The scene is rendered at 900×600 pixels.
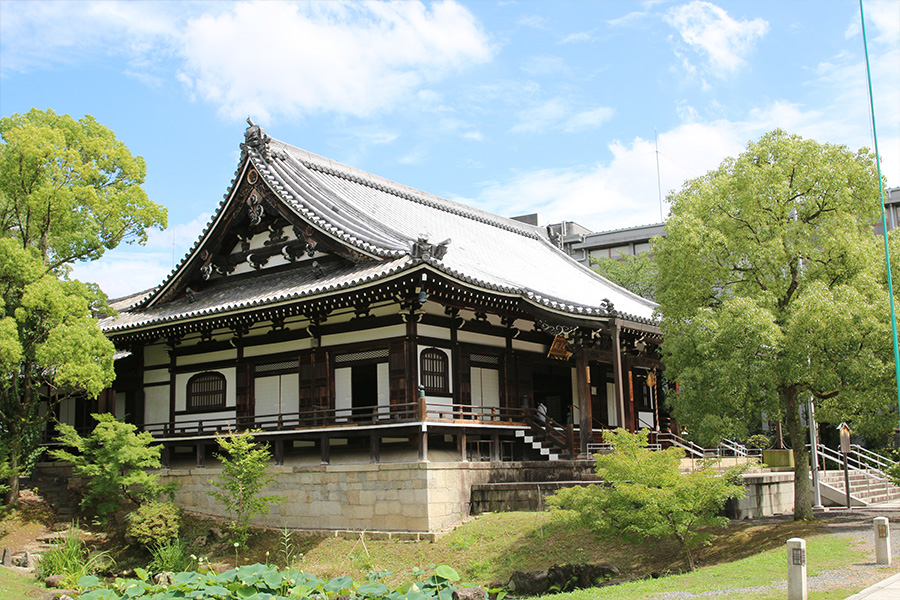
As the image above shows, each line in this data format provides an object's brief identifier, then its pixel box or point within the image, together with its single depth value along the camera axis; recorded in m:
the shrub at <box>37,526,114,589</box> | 19.31
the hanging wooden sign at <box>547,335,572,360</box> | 24.38
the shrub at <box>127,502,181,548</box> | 21.22
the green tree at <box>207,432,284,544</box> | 20.56
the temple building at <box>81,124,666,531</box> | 21.47
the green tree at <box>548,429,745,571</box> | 15.31
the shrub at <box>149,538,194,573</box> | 20.44
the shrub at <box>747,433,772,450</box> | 19.90
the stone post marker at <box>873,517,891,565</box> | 13.54
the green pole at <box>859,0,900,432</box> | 15.44
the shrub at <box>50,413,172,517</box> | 21.88
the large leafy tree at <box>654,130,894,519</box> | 17.11
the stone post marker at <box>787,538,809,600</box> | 11.24
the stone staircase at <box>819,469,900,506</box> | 25.97
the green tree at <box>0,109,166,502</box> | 21.25
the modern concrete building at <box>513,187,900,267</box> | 63.64
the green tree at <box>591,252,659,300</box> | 46.88
